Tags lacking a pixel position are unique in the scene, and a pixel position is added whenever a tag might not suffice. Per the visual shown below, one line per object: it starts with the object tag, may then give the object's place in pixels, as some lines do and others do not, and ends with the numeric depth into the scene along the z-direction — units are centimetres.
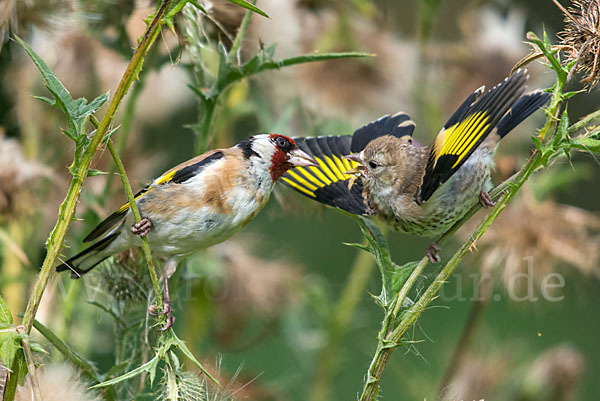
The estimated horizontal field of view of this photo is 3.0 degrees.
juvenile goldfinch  476
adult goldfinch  480
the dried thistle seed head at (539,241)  496
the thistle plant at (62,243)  469
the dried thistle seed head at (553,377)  495
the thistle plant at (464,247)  471
